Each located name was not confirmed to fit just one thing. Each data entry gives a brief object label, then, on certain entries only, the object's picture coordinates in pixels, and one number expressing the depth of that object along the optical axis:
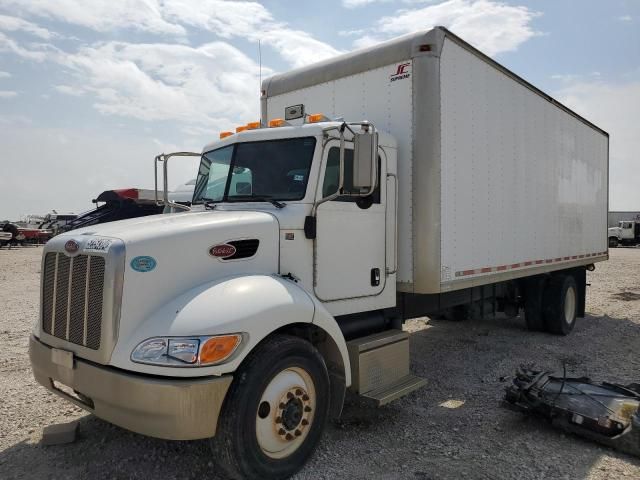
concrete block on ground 3.92
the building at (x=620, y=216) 53.08
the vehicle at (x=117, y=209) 14.83
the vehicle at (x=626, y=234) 40.09
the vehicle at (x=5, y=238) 29.59
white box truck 2.98
